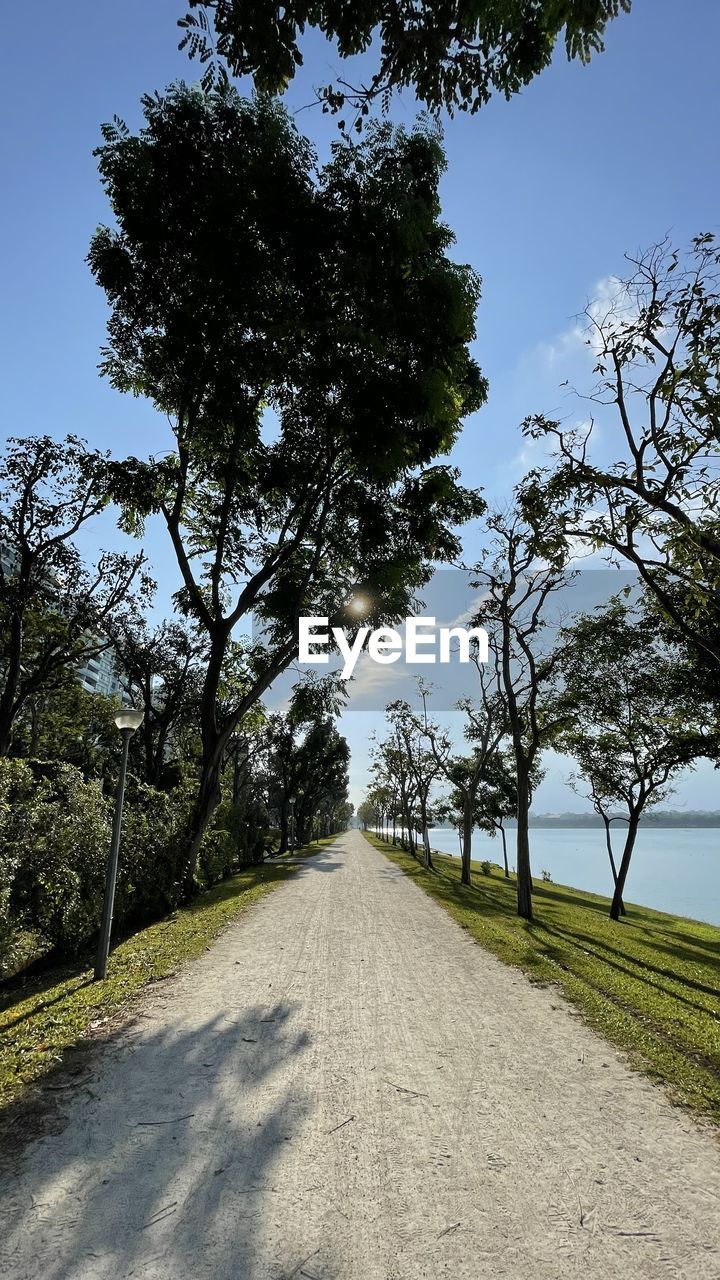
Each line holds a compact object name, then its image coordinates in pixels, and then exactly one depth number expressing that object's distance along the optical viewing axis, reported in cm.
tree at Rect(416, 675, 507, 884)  2320
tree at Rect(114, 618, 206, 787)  2661
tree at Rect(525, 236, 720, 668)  712
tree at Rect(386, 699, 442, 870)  3550
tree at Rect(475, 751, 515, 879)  4100
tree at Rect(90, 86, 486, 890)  990
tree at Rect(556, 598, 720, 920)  1781
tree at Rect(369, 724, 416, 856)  4222
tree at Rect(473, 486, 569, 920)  1567
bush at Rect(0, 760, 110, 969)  784
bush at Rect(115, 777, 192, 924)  1153
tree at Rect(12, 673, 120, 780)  2941
